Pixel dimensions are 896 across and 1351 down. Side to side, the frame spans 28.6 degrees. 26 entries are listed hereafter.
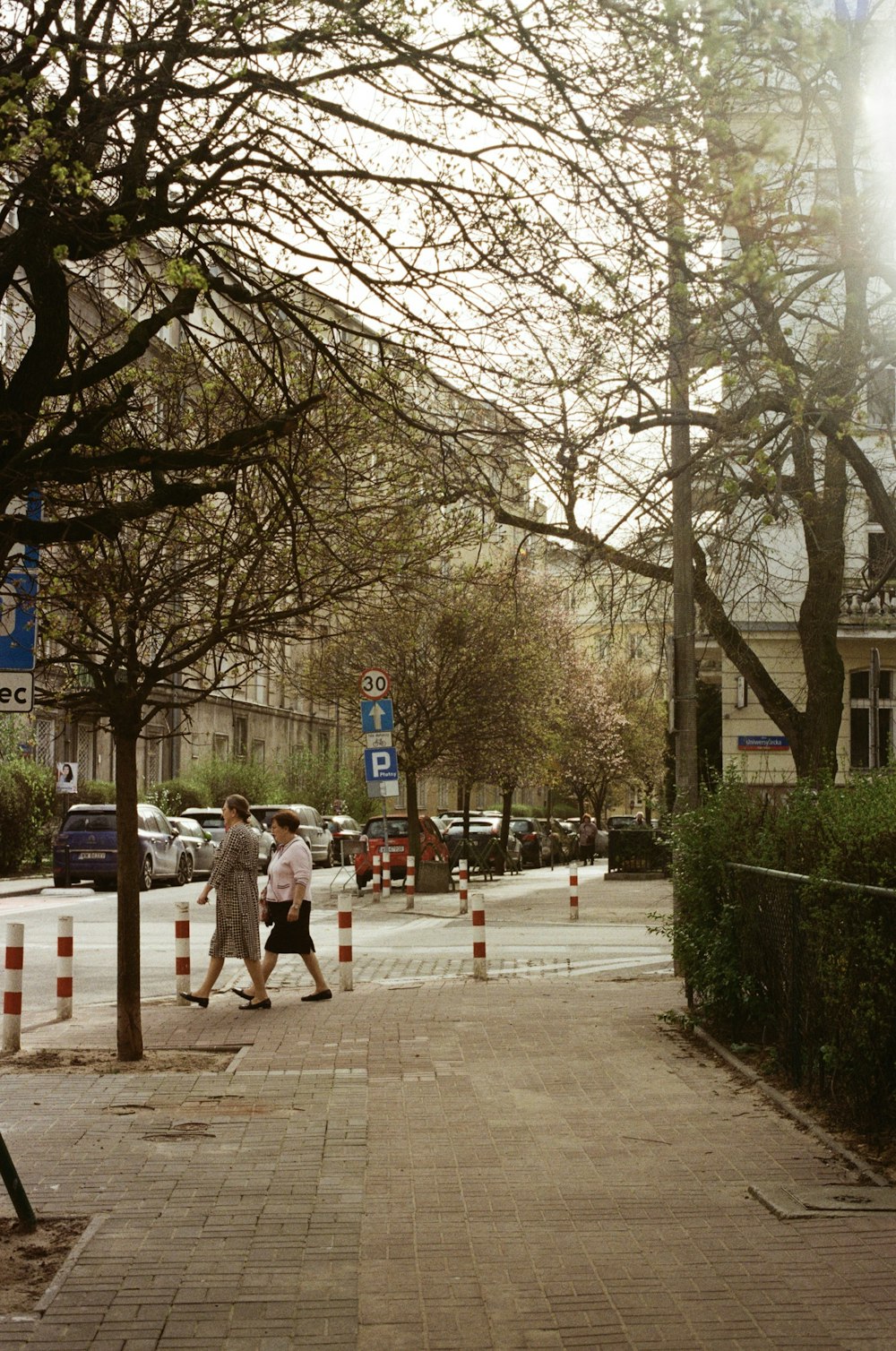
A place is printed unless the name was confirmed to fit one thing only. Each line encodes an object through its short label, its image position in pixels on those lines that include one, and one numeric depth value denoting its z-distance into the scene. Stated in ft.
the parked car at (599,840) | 239.73
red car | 116.57
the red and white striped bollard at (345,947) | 52.54
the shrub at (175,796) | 151.94
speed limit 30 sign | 81.46
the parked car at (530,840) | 177.17
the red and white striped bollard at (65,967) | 45.55
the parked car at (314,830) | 146.51
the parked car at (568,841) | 213.05
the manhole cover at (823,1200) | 23.35
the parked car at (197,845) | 128.67
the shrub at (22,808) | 120.16
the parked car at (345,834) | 147.00
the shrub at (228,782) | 168.64
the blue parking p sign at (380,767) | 80.64
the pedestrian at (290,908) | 50.11
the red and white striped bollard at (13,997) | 40.88
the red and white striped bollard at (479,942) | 54.34
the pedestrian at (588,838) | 188.14
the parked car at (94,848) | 111.65
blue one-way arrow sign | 82.58
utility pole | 58.31
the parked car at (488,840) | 147.23
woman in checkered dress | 48.88
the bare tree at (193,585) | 38.86
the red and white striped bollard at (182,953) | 49.55
